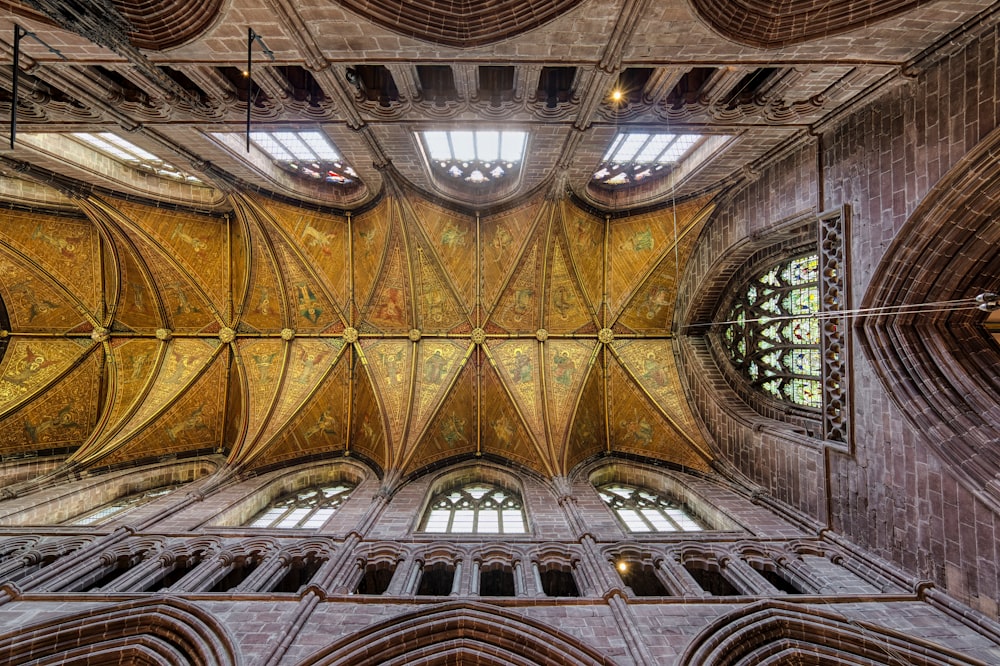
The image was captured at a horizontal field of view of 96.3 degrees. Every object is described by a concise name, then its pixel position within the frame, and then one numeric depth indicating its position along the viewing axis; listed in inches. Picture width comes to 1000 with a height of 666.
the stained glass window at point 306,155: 444.1
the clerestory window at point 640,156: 441.4
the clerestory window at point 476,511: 434.3
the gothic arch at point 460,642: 243.1
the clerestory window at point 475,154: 454.9
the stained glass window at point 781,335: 460.4
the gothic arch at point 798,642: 245.3
